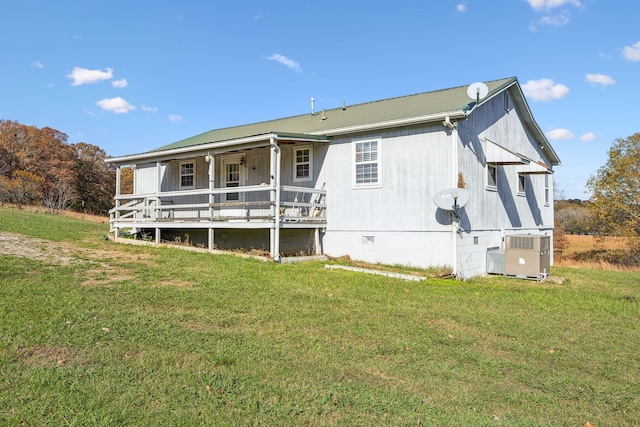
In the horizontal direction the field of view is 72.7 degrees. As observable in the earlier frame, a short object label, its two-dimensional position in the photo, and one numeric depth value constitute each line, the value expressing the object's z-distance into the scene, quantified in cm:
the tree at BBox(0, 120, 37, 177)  3788
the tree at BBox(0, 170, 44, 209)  3127
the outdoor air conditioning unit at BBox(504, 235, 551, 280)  1142
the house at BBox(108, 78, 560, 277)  1116
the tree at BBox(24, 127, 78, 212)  3697
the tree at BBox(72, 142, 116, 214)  4225
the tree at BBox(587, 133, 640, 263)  2425
